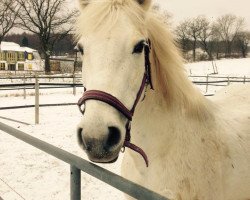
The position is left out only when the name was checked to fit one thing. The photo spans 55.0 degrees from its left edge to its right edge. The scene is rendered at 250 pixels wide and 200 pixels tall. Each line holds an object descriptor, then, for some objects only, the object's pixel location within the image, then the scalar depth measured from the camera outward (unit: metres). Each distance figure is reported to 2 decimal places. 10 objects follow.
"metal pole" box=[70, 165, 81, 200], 1.26
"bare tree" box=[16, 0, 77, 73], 28.80
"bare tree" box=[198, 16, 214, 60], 51.56
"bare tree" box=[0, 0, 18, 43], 27.28
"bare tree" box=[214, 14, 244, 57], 54.79
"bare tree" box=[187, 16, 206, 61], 51.14
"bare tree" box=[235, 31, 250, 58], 52.25
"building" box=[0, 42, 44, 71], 40.40
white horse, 1.23
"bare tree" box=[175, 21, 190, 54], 48.18
